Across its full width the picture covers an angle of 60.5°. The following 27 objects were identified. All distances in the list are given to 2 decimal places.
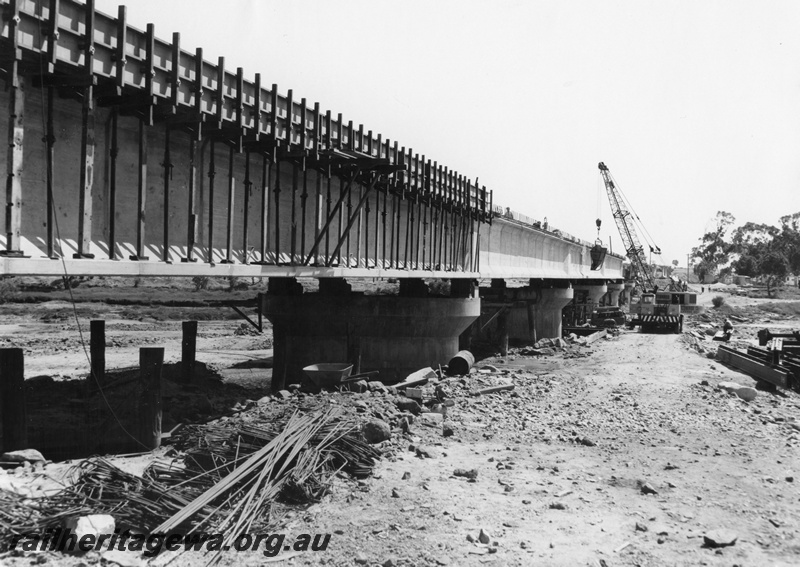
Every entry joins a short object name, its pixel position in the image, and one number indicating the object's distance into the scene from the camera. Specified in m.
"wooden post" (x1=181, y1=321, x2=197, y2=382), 22.77
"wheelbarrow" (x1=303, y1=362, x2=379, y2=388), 16.88
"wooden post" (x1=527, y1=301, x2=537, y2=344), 35.72
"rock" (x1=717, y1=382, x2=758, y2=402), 19.02
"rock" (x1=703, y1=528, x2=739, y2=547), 8.33
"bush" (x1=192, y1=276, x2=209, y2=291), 65.79
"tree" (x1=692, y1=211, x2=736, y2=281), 132.75
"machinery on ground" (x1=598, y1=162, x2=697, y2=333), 43.78
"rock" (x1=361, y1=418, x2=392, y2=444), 11.84
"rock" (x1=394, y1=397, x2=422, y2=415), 14.66
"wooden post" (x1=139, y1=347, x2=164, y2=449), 13.25
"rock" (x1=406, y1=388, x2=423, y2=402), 16.12
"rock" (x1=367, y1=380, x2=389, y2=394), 16.77
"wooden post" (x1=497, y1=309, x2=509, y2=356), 31.38
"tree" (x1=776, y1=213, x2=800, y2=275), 107.19
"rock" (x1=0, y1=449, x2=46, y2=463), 10.98
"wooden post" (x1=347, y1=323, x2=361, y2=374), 20.97
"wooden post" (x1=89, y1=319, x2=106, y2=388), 20.05
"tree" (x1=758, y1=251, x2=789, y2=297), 95.38
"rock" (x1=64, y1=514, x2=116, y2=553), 7.51
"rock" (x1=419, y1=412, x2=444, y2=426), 14.01
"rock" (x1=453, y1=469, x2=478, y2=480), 10.60
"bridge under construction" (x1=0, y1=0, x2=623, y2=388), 8.73
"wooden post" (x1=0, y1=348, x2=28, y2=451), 12.65
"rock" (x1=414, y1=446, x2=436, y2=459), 11.68
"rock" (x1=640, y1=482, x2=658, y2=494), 10.31
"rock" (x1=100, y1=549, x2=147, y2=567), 7.26
